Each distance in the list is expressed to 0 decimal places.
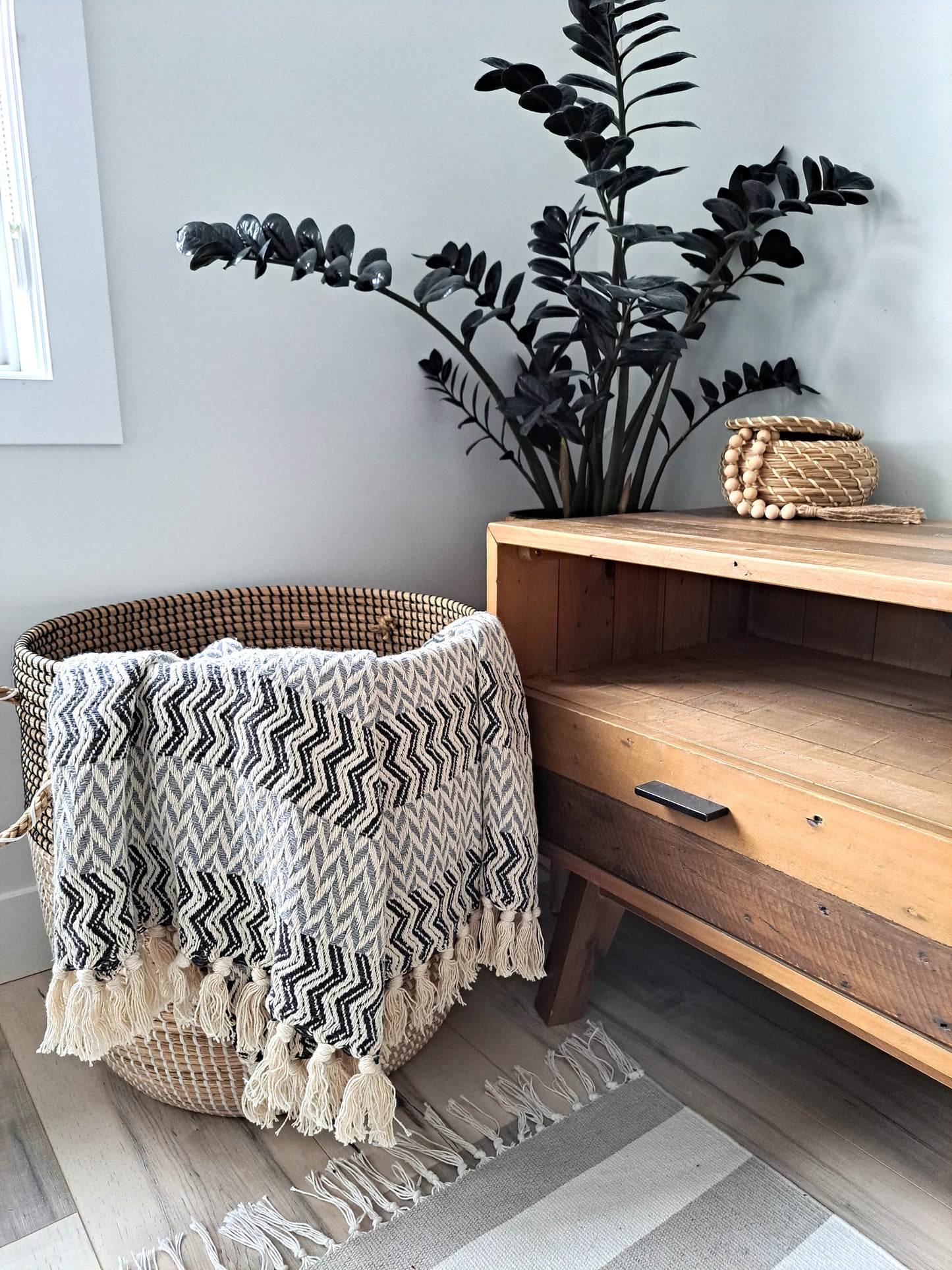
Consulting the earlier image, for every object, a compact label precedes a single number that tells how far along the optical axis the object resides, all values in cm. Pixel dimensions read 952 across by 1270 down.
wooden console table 71
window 101
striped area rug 78
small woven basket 111
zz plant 96
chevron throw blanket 73
